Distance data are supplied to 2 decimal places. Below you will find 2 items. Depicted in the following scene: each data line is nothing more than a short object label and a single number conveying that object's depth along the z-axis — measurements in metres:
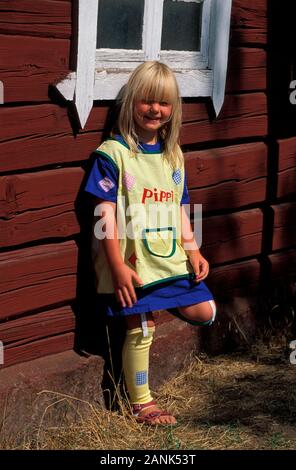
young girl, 4.07
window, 3.98
